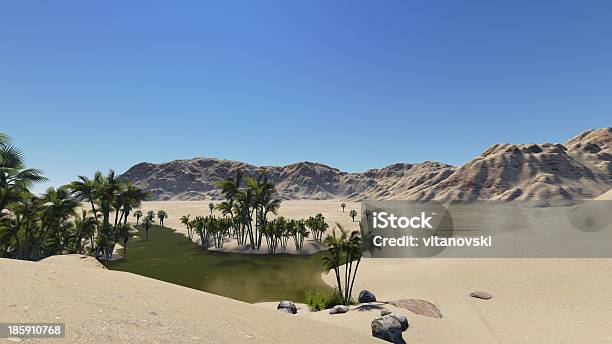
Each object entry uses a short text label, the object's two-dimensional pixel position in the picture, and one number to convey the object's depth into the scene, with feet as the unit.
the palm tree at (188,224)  308.11
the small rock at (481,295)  109.25
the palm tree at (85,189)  194.70
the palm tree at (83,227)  163.53
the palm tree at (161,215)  433.19
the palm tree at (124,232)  217.56
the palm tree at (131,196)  223.51
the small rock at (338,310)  90.48
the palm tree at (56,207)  127.99
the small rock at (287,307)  91.35
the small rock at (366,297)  103.00
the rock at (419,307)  86.84
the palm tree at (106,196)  198.90
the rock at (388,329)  65.57
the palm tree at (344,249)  109.26
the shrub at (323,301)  106.22
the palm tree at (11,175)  77.25
